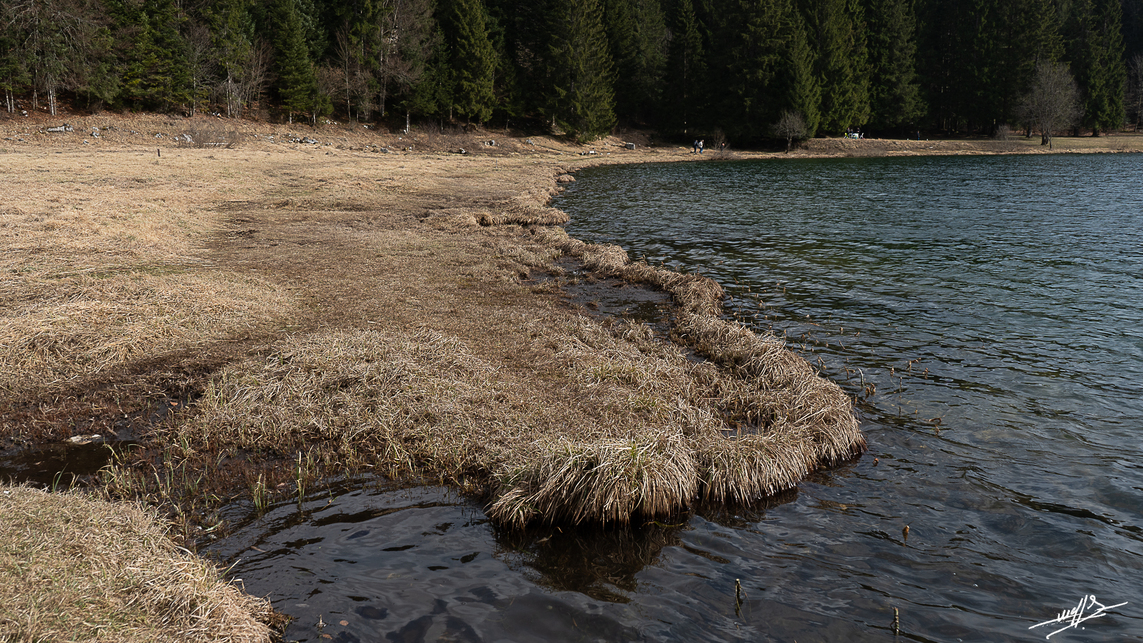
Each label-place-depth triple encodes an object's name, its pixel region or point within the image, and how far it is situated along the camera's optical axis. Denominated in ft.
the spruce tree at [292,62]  189.57
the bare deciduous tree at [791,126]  236.63
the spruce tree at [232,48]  179.83
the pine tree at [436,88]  215.10
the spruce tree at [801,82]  238.07
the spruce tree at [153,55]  165.27
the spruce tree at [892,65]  268.41
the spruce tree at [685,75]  265.75
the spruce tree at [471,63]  226.38
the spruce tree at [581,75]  237.66
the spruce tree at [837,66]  252.83
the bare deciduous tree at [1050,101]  238.07
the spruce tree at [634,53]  271.28
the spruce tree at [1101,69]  260.83
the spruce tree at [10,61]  143.43
